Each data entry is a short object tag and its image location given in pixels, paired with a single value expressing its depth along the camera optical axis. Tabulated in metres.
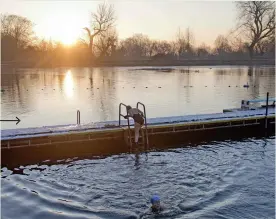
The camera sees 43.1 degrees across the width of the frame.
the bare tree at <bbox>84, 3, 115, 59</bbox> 77.04
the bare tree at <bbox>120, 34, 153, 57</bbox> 100.59
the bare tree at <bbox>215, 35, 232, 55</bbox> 100.72
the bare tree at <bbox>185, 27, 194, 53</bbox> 94.74
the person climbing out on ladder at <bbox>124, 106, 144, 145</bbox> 12.66
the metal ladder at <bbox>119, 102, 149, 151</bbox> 13.26
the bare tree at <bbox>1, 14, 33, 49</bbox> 75.49
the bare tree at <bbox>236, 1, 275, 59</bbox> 73.00
